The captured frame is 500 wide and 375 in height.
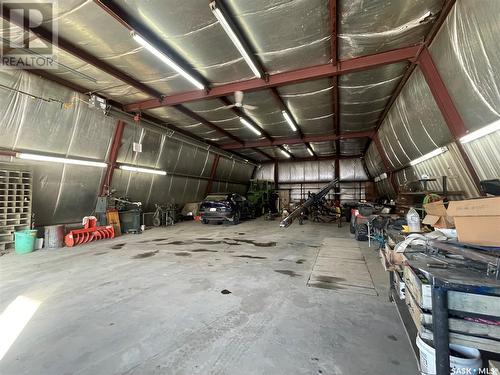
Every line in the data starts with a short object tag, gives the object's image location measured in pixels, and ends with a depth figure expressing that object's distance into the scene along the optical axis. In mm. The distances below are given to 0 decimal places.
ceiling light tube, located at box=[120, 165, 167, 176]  7988
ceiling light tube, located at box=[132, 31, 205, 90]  3761
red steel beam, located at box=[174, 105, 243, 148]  7409
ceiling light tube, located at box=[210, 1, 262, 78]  3142
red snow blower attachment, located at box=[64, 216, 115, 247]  6065
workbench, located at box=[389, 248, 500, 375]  1326
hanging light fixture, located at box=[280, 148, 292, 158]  14170
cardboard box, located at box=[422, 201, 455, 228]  3226
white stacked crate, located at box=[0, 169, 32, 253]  5359
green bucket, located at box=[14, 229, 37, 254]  5336
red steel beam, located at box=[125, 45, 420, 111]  4402
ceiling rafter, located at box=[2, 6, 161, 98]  3709
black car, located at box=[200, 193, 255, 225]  9508
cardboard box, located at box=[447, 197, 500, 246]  1974
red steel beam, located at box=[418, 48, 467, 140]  3727
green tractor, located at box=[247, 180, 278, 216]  13504
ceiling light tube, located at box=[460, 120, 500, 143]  3078
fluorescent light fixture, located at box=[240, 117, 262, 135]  8386
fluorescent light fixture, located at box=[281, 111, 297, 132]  7629
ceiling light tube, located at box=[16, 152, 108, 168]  5404
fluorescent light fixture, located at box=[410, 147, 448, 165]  4752
